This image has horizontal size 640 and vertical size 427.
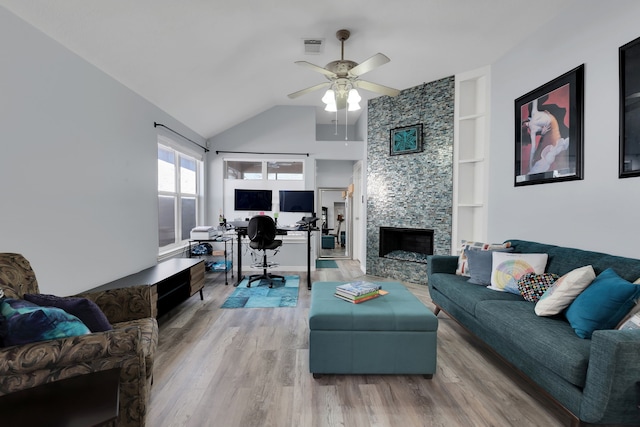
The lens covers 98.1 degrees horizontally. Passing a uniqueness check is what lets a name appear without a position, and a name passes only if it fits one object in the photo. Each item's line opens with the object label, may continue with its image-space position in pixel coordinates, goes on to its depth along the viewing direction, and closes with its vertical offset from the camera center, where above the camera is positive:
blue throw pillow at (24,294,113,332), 1.38 -0.49
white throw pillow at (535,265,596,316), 1.76 -0.51
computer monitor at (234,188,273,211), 4.85 +0.20
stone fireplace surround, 3.98 +0.57
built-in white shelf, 3.71 +0.70
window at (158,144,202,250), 3.93 +0.25
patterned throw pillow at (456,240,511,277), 2.80 -0.40
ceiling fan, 2.48 +1.23
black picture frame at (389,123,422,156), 4.21 +1.12
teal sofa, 1.22 -0.73
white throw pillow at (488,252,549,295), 2.31 -0.48
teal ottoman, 1.88 -0.89
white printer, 4.17 -0.34
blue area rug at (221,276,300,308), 3.36 -1.12
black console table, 2.54 -0.70
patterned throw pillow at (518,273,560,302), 2.09 -0.56
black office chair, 4.00 -0.32
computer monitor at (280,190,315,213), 4.92 +0.20
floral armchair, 1.04 -0.59
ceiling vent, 2.92 +1.78
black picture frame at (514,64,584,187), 2.29 +0.74
